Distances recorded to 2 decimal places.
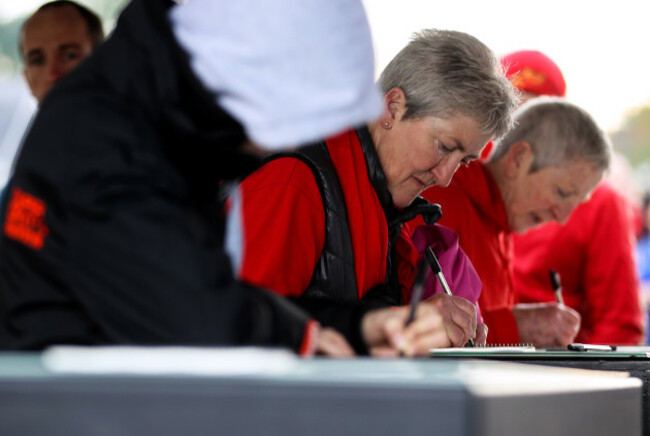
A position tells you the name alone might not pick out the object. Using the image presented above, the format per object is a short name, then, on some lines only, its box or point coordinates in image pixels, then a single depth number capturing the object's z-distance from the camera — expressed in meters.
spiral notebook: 4.49
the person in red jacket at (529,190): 4.89
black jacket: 3.83
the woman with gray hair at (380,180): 4.41
